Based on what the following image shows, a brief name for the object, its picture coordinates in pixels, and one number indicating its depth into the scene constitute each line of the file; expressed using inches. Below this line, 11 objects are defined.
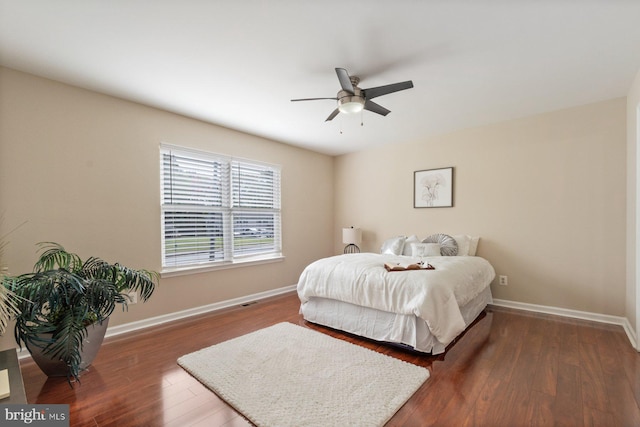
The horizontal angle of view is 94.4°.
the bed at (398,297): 98.4
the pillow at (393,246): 167.5
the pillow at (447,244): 153.9
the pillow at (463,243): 154.6
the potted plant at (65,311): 77.7
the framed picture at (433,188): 170.8
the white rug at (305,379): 69.9
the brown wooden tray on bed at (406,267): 113.9
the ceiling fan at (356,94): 91.9
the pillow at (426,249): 153.8
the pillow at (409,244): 166.9
